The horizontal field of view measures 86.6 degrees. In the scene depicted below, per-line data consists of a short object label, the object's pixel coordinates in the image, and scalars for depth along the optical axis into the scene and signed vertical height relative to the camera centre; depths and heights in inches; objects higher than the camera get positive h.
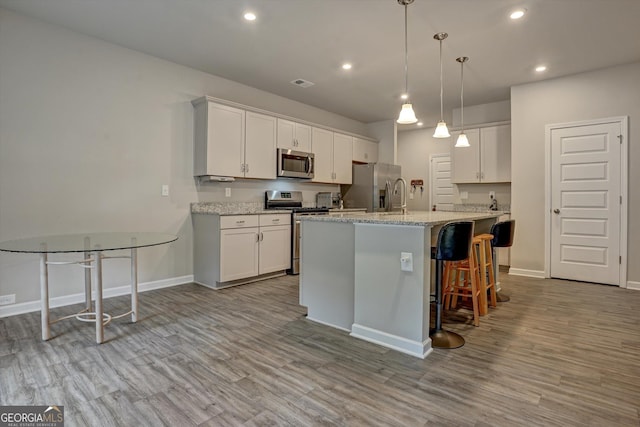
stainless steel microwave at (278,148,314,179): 192.9 +25.8
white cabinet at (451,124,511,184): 205.9 +31.5
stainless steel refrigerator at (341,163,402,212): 238.8 +12.8
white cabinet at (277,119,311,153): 193.8 +42.6
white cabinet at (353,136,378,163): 249.9 +43.1
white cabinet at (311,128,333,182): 216.7 +34.9
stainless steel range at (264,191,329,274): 186.4 -0.5
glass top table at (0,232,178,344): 88.0 -10.4
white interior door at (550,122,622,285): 164.9 +2.3
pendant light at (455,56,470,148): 152.9 +67.6
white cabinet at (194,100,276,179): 160.2 +32.8
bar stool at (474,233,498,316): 121.4 -23.8
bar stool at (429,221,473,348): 94.2 -12.8
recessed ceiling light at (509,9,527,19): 115.0 +66.4
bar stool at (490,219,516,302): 135.0 -10.9
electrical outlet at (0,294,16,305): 116.8 -31.8
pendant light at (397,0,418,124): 117.2 +32.1
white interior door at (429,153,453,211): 291.1 +20.9
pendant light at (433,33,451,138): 132.6 +32.0
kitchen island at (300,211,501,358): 89.3 -20.5
